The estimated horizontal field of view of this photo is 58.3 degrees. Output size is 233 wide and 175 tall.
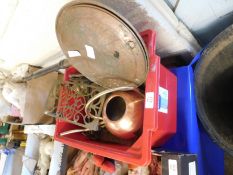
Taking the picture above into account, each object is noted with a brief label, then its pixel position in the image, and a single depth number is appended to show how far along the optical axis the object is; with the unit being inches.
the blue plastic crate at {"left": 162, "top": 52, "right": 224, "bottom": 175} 32.4
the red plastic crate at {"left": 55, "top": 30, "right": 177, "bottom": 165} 27.8
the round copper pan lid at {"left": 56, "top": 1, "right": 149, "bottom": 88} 24.7
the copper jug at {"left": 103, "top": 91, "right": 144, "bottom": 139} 31.7
